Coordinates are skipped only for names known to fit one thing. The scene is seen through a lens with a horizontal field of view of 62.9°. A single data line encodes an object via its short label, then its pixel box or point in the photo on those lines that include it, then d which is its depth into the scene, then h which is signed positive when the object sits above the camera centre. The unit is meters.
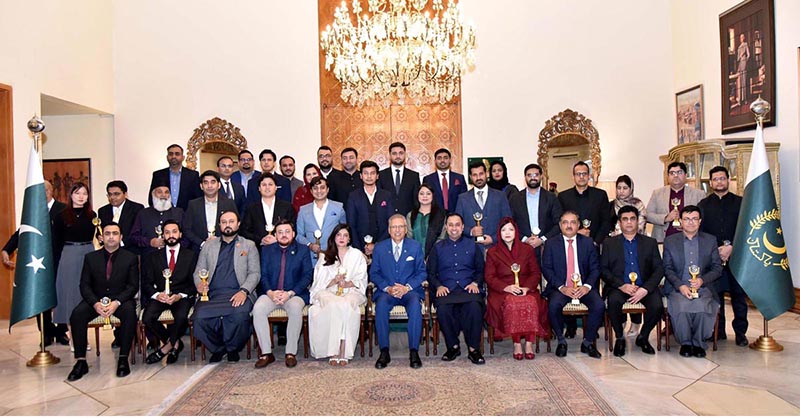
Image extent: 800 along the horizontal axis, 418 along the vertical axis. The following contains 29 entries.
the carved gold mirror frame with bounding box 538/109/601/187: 9.45 +1.03
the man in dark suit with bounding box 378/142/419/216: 6.69 +0.29
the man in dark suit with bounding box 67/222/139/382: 5.34 -0.61
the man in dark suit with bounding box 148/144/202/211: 6.89 +0.38
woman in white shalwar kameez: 5.42 -0.76
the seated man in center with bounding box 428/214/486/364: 5.50 -0.68
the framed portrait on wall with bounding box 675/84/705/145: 8.83 +1.21
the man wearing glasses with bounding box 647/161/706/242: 6.33 +0.03
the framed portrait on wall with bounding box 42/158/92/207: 10.04 +0.69
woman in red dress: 5.43 -0.74
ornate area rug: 4.19 -1.27
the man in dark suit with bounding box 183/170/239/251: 6.08 +0.02
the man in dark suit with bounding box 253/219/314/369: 5.52 -0.58
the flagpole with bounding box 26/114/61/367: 5.55 -1.17
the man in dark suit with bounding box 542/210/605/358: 5.59 -0.57
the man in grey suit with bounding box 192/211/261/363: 5.51 -0.66
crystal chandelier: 6.47 +1.63
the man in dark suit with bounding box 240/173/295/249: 6.20 +0.00
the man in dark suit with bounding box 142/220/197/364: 5.52 -0.64
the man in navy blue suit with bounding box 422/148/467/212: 6.77 +0.25
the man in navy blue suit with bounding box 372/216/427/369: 5.56 -0.54
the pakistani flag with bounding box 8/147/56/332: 5.48 -0.34
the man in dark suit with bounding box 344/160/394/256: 6.35 -0.03
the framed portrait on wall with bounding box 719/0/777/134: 7.35 +1.66
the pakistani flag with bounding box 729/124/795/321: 5.50 -0.42
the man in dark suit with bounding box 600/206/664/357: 5.59 -0.61
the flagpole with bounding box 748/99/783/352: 5.55 -1.19
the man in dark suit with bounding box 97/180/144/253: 6.25 +0.06
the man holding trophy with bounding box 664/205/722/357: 5.48 -0.69
